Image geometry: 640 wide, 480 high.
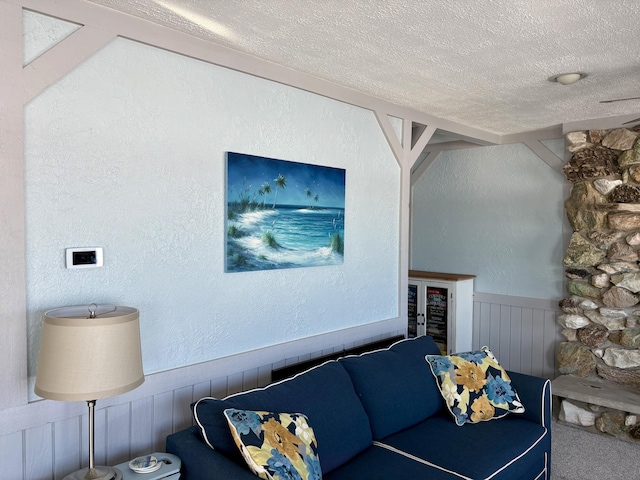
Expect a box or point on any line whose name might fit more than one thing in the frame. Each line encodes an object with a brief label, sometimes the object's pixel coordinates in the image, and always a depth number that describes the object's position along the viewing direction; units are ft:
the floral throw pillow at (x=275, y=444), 5.76
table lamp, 5.32
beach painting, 8.36
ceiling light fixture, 9.18
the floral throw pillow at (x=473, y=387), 8.64
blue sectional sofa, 6.34
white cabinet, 14.69
